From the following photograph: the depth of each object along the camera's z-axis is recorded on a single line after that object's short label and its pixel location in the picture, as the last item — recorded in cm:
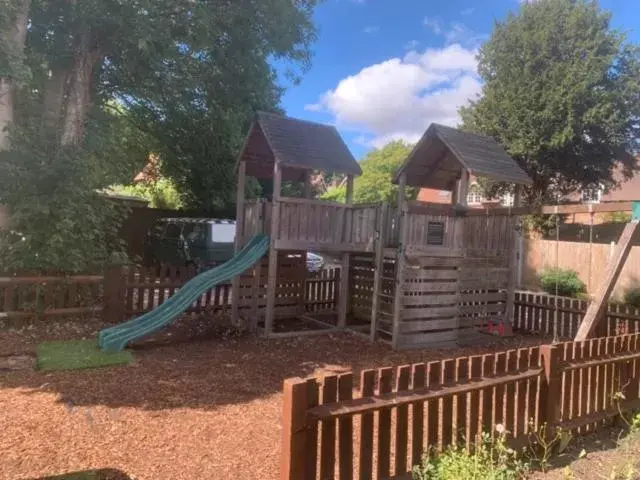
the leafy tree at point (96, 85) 896
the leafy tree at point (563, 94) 2264
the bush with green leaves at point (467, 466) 328
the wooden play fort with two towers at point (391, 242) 892
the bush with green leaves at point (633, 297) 1557
